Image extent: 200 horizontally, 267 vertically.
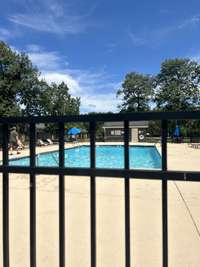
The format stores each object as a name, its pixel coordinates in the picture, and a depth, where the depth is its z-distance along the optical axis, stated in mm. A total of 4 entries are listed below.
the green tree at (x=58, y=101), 19040
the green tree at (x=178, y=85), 28031
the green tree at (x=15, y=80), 17275
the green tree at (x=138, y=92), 32527
